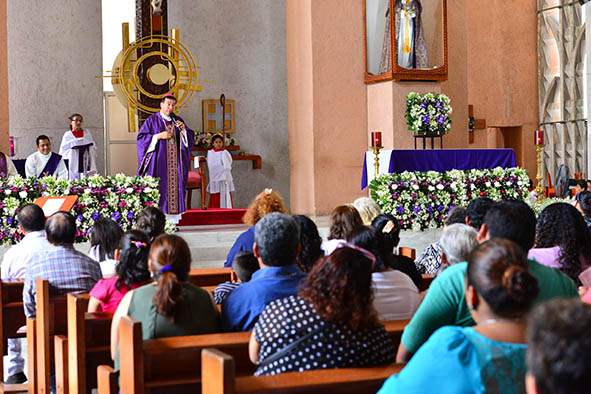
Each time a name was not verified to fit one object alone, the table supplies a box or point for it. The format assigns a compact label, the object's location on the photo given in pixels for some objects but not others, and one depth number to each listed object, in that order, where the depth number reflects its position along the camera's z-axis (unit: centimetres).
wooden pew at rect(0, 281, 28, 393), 492
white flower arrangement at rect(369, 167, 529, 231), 898
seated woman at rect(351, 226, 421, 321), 346
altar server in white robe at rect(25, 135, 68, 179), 1120
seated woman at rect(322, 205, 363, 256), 475
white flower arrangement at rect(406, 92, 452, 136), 1086
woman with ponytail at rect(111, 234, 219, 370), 307
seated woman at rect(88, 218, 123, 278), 490
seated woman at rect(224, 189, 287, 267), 548
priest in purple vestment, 1050
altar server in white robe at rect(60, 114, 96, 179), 1220
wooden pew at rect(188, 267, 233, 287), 514
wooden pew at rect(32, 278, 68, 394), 402
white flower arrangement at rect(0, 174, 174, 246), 809
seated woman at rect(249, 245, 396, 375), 257
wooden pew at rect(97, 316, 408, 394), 271
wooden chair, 1233
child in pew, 388
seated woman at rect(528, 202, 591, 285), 385
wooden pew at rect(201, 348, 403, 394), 219
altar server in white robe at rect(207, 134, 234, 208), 1310
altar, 941
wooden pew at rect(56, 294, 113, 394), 353
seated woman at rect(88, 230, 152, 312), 372
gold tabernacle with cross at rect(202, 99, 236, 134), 1399
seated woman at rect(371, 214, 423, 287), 439
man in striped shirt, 438
